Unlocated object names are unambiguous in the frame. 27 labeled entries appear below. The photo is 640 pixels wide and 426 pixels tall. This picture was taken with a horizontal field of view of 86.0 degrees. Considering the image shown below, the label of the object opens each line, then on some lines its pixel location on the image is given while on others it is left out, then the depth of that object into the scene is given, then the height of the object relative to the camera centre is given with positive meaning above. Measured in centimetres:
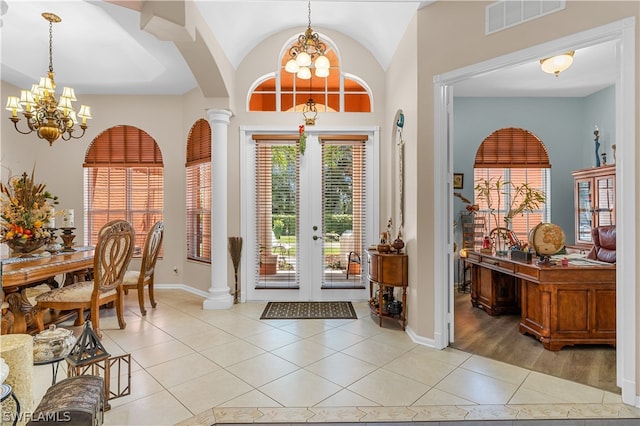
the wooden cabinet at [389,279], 368 -72
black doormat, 422 -124
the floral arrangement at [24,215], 358 +1
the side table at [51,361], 182 -78
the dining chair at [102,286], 342 -76
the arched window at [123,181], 558 +56
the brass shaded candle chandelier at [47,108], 371 +120
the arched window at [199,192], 517 +36
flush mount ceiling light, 350 +156
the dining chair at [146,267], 427 -66
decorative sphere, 333 -26
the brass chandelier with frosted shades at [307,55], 354 +167
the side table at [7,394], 124 -65
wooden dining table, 293 -54
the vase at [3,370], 124 -57
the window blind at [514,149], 586 +110
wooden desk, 317 -85
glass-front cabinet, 470 +19
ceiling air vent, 263 +162
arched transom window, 491 +176
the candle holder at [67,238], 424 -28
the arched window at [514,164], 586 +84
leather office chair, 409 -39
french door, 484 -1
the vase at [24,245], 364 -32
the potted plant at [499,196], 575 +29
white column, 457 +5
